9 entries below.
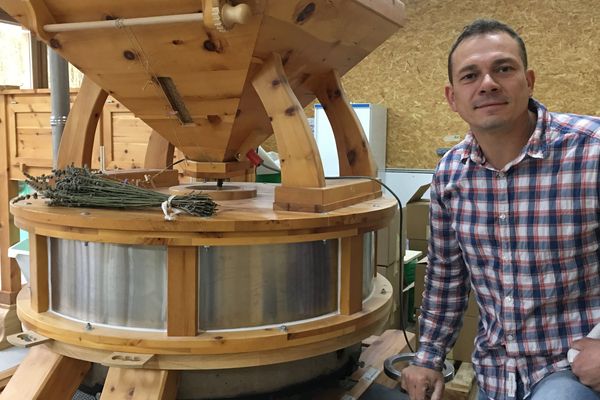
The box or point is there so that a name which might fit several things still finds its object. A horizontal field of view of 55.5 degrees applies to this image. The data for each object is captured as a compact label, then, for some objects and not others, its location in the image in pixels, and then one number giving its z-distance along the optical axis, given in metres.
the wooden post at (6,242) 3.97
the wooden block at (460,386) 2.78
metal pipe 2.85
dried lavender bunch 1.61
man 1.40
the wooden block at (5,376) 2.55
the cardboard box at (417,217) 3.87
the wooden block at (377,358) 1.99
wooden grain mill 1.57
